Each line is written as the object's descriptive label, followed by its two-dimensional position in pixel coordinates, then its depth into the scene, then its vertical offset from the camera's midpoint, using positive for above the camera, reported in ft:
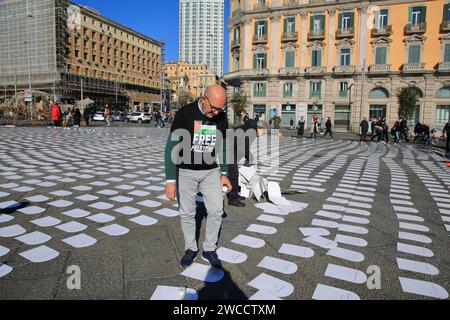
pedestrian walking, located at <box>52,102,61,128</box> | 80.52 +0.87
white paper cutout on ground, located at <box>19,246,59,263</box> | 11.37 -4.66
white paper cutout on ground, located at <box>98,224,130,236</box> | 13.92 -4.62
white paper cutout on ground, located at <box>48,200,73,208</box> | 17.60 -4.45
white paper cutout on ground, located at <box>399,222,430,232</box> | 15.56 -4.80
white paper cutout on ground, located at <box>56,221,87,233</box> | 14.10 -4.57
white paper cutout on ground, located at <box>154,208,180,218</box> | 16.49 -4.58
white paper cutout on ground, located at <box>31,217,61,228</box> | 14.61 -4.54
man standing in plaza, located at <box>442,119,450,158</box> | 51.85 -3.55
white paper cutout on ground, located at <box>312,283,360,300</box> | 9.46 -4.84
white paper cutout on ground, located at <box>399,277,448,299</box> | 9.78 -4.87
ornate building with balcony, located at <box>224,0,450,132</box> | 118.21 +23.94
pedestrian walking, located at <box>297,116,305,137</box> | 80.84 -1.71
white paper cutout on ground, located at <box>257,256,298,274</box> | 11.06 -4.79
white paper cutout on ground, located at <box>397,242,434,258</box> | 12.69 -4.84
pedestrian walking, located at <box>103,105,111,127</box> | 105.81 +1.34
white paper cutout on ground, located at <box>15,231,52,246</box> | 12.76 -4.60
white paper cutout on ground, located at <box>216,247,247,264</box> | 11.75 -4.76
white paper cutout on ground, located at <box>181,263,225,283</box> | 10.42 -4.77
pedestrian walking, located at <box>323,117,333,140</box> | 83.51 -1.18
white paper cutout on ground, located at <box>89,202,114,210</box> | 17.41 -4.49
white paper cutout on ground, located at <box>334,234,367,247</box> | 13.48 -4.78
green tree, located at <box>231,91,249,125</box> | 137.18 +7.18
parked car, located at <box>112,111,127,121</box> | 170.50 +0.77
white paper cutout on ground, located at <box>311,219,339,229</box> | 15.58 -4.73
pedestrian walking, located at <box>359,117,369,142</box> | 73.15 -1.15
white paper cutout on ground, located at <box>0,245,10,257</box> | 11.71 -4.63
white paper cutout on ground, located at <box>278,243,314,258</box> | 12.34 -4.78
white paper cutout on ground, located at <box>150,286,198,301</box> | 9.21 -4.77
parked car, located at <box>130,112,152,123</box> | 145.28 +0.72
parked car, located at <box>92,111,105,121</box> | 153.64 +0.56
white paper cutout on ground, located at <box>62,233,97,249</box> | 12.60 -4.63
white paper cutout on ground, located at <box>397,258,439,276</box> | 11.26 -4.86
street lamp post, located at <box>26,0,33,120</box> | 107.50 +3.53
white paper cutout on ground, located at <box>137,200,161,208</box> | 18.15 -4.53
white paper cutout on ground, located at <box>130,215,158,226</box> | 15.28 -4.61
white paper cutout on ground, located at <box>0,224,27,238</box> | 13.42 -4.58
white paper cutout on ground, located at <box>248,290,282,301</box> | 9.36 -4.84
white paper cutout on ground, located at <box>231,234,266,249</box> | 13.08 -4.73
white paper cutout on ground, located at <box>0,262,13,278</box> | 10.35 -4.70
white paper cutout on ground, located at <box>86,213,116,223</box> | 15.45 -4.56
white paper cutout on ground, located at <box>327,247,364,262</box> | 12.14 -4.81
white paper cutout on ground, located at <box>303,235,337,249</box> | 13.21 -4.77
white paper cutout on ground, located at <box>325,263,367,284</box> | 10.55 -4.82
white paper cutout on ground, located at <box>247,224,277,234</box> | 14.62 -4.70
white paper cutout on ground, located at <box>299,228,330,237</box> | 14.47 -4.74
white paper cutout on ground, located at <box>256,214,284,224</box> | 16.07 -4.68
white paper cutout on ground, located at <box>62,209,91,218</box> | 16.00 -4.52
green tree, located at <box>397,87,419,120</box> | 109.40 +6.47
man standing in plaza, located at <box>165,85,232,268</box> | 11.10 -1.61
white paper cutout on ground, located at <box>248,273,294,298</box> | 9.71 -4.83
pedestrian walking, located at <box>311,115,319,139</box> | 80.22 -1.43
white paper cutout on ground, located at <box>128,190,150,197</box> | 20.21 -4.45
